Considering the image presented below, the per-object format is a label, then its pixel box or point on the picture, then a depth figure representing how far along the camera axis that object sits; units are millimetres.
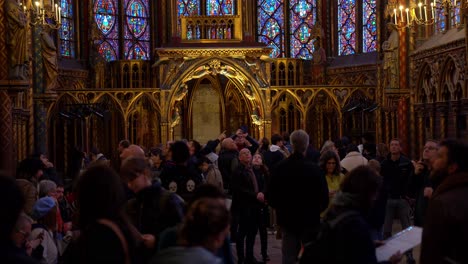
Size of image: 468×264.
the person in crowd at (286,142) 17883
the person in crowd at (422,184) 10500
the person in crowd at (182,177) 9055
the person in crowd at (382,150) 14562
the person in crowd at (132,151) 9068
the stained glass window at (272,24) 33750
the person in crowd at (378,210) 10377
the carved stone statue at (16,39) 15164
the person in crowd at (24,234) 7133
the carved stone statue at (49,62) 22734
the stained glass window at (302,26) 33469
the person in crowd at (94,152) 18120
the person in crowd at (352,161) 11670
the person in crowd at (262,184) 13250
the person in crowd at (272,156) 15531
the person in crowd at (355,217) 5387
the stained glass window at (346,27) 31984
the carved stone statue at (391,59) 24312
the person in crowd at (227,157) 14555
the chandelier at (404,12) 22614
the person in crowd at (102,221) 5062
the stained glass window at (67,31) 30156
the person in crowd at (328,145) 13823
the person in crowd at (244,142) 16359
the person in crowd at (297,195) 9438
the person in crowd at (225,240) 5645
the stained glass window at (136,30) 32625
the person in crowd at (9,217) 4172
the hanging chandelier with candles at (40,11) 18172
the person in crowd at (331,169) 10844
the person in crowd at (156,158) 14016
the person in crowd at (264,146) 16334
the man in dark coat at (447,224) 5926
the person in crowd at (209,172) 13148
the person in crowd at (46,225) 8266
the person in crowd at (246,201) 12781
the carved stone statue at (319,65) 31531
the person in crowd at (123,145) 14330
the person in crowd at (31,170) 11391
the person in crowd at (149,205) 6668
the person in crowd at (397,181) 12727
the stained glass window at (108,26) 31844
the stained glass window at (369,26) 30844
